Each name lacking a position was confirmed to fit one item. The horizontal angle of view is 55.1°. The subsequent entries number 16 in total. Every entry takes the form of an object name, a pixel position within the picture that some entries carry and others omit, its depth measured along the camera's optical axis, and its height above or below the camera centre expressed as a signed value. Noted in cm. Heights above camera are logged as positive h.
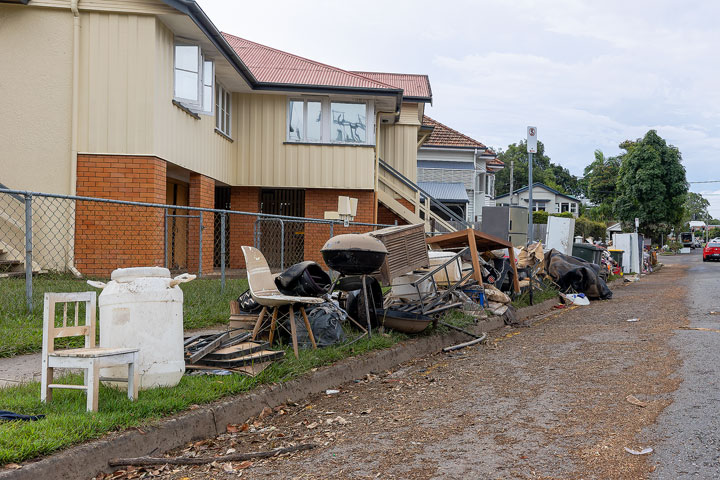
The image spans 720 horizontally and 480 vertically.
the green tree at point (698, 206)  16311 +893
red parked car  4822 -58
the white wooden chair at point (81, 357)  461 -84
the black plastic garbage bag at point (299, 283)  752 -50
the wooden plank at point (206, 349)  616 -104
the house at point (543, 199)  7844 +477
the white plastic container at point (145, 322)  521 -67
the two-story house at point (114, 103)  1374 +275
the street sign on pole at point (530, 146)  1718 +237
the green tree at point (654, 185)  5212 +437
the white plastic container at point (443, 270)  1109 -47
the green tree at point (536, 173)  9900 +1003
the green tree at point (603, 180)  8462 +765
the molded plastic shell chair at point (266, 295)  682 -59
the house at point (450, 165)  3762 +413
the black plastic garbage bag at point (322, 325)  766 -100
